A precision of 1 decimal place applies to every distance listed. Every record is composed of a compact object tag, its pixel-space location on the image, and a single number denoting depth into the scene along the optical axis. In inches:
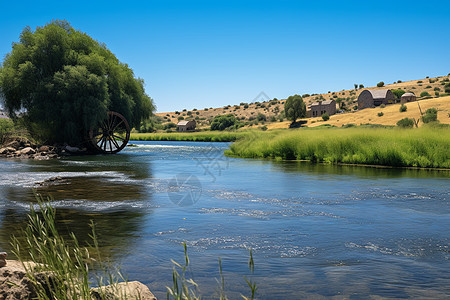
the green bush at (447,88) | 3840.1
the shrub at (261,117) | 4706.2
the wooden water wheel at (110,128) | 1553.9
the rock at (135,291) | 165.5
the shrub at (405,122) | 2377.7
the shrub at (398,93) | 4125.0
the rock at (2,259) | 178.7
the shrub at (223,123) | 4537.4
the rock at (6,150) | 1384.8
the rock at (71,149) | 1492.4
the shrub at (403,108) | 3093.0
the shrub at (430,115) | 2495.9
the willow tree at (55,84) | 1427.2
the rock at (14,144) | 1450.5
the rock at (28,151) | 1357.0
